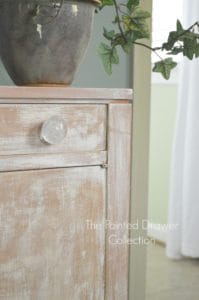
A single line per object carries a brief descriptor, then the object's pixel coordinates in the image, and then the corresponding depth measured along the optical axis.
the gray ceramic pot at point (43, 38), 0.76
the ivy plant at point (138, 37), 0.89
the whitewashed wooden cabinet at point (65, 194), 0.71
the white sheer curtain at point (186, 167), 2.29
